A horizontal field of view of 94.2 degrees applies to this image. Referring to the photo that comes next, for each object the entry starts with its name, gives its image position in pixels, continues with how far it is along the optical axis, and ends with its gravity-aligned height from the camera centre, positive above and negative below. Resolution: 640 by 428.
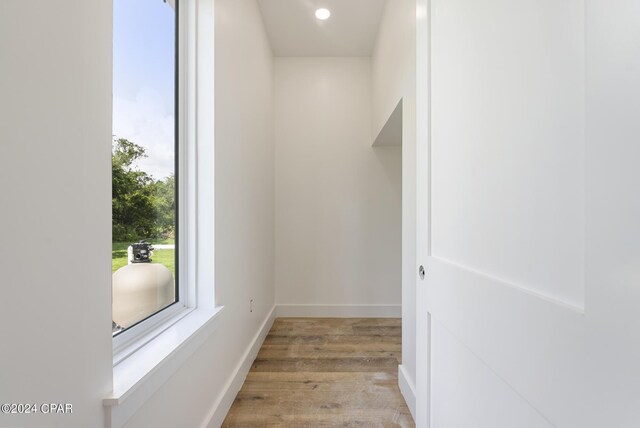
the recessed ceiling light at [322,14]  2.51 +1.74
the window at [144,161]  1.01 +0.22
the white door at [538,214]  0.37 +0.00
